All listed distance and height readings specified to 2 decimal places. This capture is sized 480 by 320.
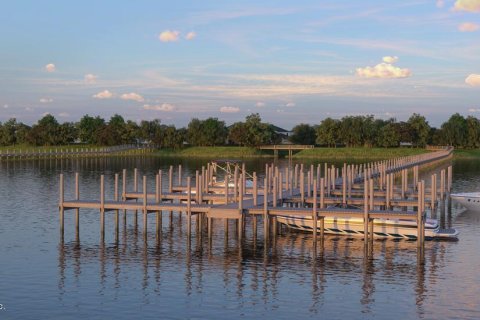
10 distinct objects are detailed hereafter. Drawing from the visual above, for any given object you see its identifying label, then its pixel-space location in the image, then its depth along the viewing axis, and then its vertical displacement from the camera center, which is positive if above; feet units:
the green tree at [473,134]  560.61 +8.74
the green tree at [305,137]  649.11 +7.58
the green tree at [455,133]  563.48 +9.61
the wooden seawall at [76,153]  495.32 -5.39
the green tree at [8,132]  621.72 +12.00
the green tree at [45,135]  603.26 +9.11
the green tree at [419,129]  565.12 +12.94
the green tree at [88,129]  625.41 +14.79
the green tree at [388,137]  549.95 +6.33
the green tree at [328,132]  572.51 +10.81
